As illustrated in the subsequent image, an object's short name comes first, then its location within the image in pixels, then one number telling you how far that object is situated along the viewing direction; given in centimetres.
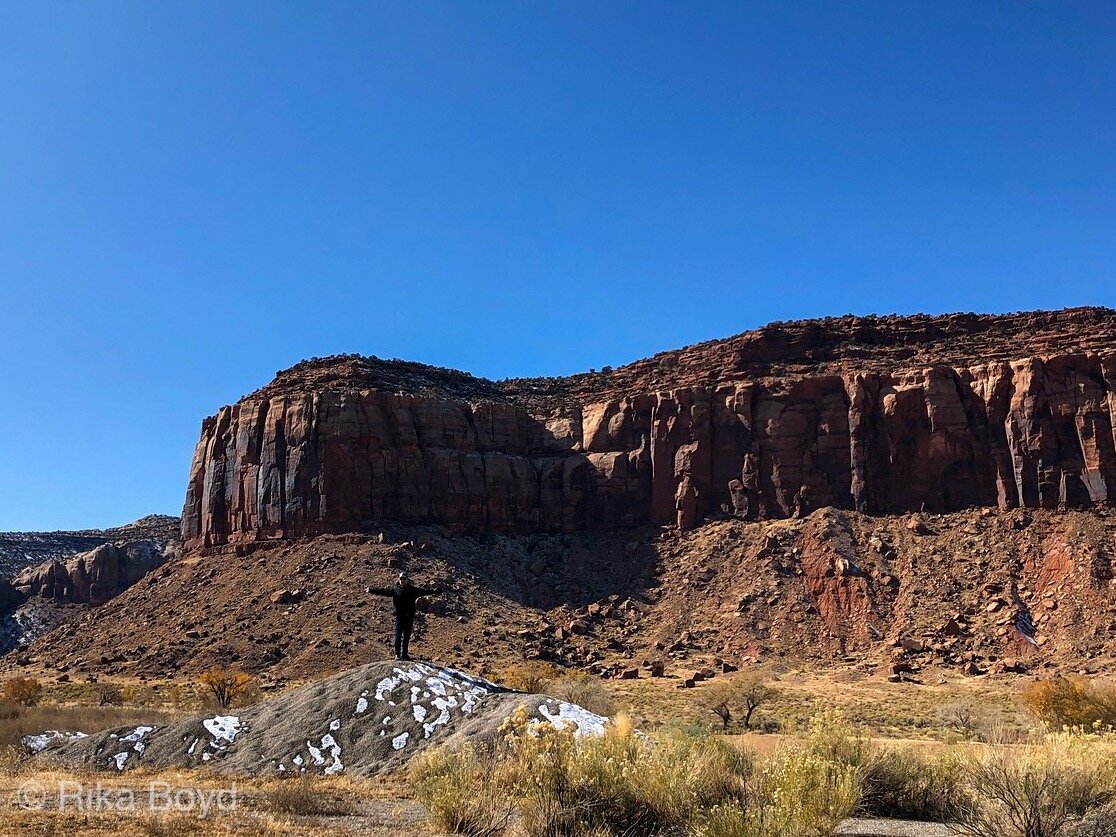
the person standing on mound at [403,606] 1941
